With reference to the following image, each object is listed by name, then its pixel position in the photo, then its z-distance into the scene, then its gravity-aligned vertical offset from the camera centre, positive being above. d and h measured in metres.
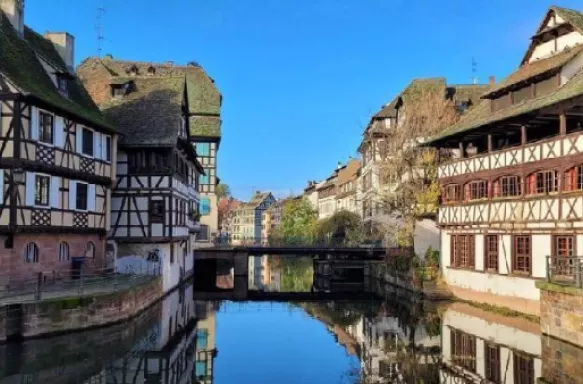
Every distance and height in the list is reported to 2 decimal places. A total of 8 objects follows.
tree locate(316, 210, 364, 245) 60.19 +0.51
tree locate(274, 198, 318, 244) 92.31 +2.13
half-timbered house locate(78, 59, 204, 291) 33.34 +3.00
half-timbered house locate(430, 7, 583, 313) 24.09 +2.41
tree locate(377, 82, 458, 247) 40.47 +4.38
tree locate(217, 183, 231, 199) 165.88 +11.70
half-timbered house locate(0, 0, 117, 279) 23.31 +3.07
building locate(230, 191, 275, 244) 167.88 +4.81
